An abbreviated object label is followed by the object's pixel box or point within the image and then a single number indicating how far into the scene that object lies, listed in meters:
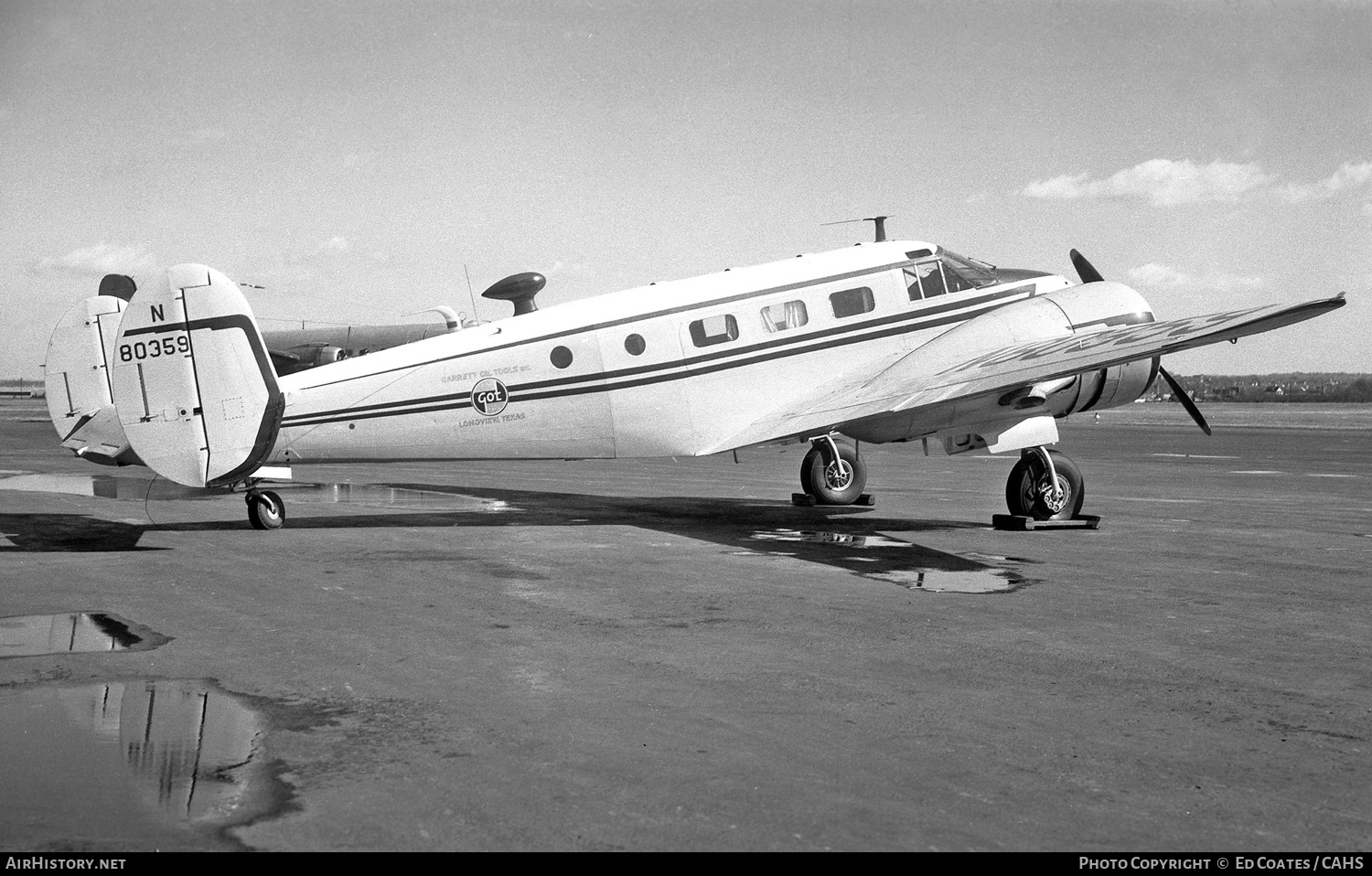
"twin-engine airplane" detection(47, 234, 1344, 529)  14.52
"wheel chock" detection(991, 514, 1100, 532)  16.75
